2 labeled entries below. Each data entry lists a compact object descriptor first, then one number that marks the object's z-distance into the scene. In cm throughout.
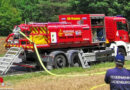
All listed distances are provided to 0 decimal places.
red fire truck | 1955
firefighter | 705
